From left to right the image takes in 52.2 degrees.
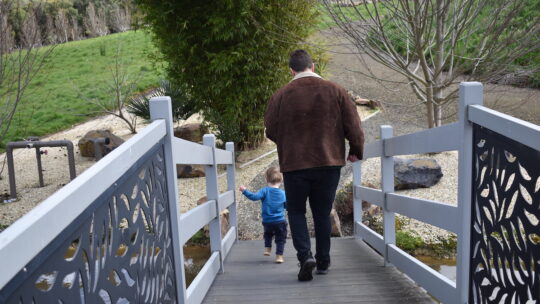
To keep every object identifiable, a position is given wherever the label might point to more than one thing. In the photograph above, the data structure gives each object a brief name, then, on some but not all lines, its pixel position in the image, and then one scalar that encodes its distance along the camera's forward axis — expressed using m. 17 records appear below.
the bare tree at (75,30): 25.82
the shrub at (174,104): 10.88
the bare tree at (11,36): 7.34
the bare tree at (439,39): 7.57
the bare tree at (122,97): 13.57
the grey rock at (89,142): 12.22
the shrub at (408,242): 6.98
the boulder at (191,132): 11.68
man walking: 3.84
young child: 4.95
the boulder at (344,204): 7.98
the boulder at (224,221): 7.48
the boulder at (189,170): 10.52
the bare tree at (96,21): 25.05
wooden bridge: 1.34
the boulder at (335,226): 7.22
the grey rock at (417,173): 8.58
